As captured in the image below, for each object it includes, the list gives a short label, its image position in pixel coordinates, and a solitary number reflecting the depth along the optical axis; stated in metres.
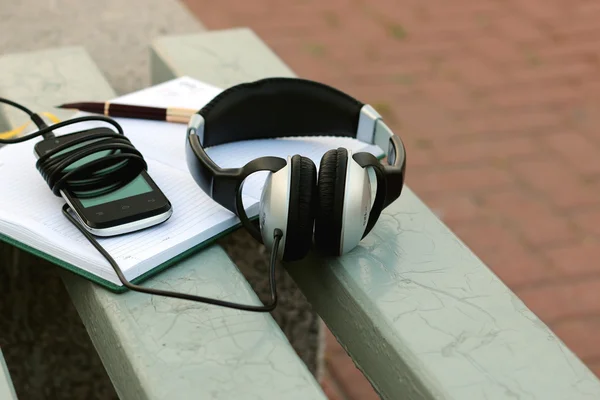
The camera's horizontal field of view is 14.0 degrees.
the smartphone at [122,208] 1.61
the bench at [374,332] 1.55
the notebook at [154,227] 1.60
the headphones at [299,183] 1.58
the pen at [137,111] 1.77
